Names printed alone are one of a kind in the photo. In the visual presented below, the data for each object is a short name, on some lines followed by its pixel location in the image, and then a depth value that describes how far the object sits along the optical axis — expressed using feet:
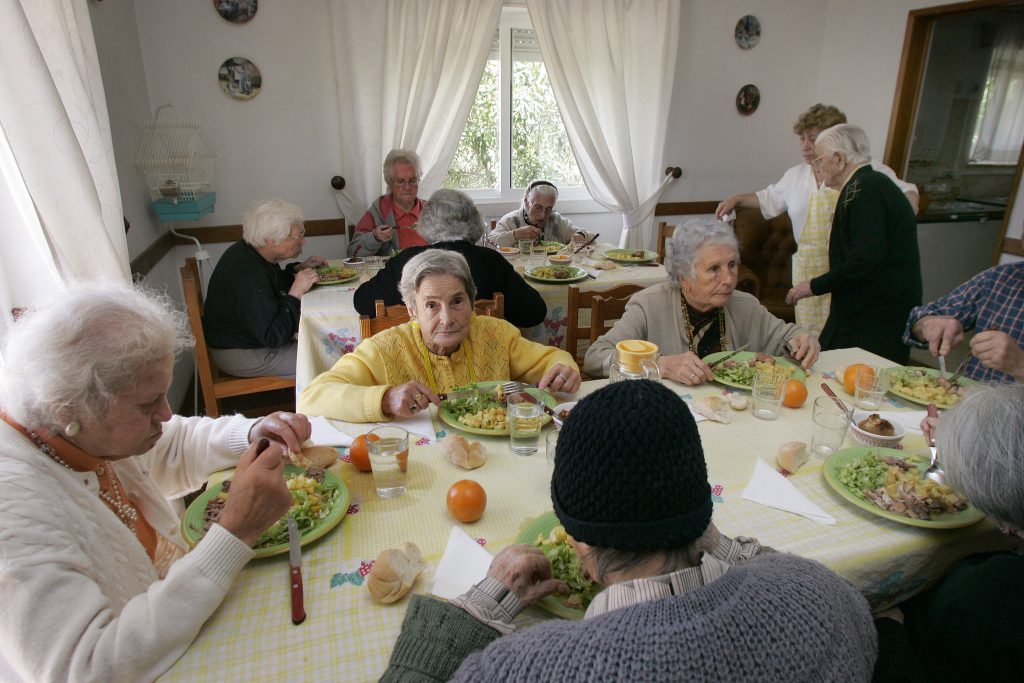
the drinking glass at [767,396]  5.87
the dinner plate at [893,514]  4.17
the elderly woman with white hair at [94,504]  2.98
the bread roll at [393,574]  3.51
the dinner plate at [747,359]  6.76
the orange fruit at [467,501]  4.18
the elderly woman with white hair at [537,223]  14.71
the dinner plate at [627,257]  12.94
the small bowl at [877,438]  5.35
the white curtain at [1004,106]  16.60
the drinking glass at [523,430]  5.16
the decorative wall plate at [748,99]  18.52
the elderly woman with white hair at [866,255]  9.09
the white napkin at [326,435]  5.32
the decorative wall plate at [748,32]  17.92
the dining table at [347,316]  9.71
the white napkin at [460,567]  3.62
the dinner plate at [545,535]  3.43
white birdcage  12.25
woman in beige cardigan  7.59
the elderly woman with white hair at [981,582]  3.51
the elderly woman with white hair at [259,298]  10.32
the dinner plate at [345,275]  11.22
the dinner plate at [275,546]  3.85
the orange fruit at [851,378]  6.34
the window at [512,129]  16.94
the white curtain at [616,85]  16.44
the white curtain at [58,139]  6.14
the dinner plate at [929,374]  6.20
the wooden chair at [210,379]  9.53
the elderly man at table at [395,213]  14.15
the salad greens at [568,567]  3.52
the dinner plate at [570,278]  11.32
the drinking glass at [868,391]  6.17
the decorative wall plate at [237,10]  14.01
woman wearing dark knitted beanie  2.19
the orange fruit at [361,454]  4.84
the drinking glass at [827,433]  5.20
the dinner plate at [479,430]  5.41
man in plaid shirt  6.95
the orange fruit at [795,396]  6.11
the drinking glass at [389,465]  4.58
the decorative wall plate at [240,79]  14.46
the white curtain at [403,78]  15.03
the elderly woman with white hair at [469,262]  9.36
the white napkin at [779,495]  4.38
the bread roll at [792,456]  4.91
